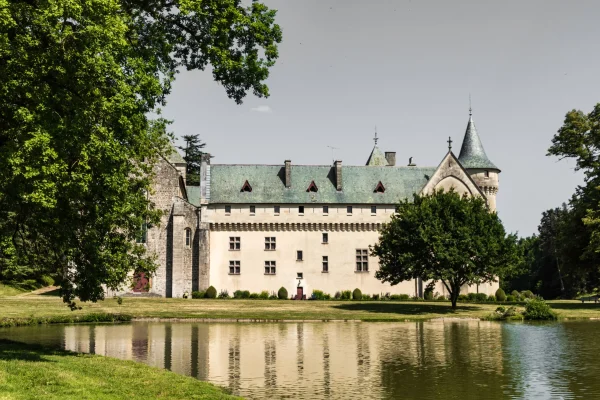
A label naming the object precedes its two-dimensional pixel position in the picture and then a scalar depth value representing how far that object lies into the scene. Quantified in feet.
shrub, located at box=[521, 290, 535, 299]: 234.50
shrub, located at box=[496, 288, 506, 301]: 215.31
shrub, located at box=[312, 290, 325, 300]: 216.33
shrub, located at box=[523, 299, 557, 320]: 148.15
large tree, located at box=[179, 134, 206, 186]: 323.57
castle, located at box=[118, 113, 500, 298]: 220.84
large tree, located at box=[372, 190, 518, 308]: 160.56
